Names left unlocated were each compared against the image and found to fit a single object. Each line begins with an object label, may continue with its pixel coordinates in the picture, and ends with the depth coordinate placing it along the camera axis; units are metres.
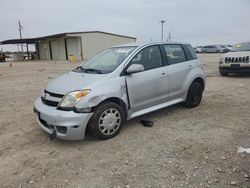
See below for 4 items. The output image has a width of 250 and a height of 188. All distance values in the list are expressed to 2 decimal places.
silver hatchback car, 3.43
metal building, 29.59
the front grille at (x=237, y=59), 9.24
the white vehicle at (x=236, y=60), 9.32
